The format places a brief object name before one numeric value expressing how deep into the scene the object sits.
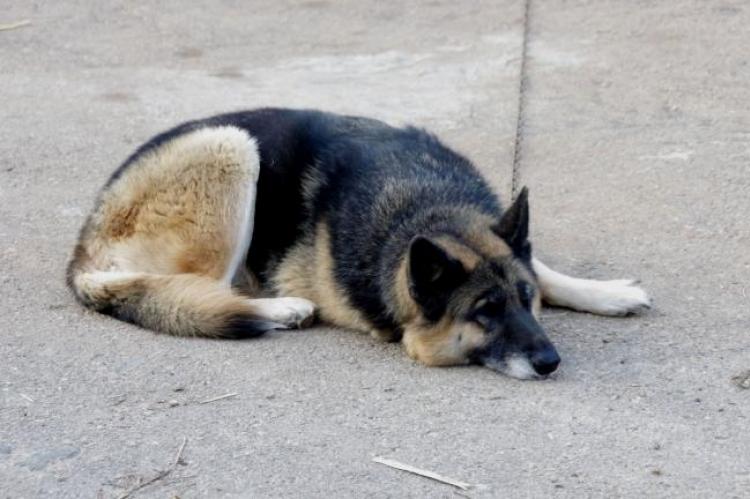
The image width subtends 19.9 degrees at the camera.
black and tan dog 9.41
